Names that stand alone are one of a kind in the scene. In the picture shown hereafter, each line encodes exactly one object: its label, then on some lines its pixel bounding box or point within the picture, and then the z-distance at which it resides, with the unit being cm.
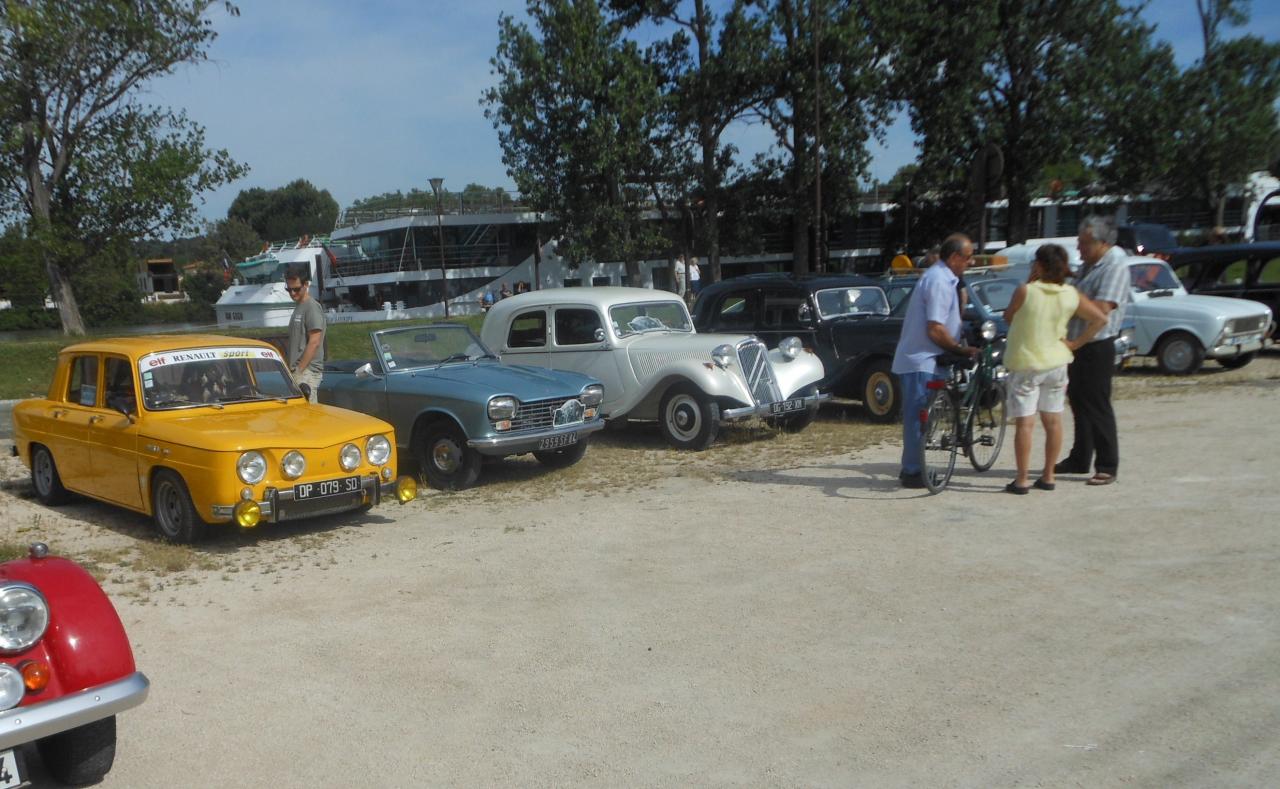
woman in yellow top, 729
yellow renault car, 671
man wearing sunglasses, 961
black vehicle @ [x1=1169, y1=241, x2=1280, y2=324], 1619
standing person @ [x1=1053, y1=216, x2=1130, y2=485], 754
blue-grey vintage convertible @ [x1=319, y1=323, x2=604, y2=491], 874
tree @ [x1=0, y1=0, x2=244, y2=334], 2603
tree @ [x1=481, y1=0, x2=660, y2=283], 3391
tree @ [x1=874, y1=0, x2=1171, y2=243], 3388
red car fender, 341
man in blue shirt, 752
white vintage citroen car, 1034
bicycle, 769
